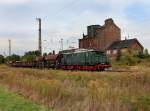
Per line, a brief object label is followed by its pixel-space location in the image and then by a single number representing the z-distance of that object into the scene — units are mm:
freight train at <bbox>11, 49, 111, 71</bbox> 17534
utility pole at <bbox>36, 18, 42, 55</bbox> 27556
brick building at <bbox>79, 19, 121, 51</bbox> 37579
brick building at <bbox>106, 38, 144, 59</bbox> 33681
